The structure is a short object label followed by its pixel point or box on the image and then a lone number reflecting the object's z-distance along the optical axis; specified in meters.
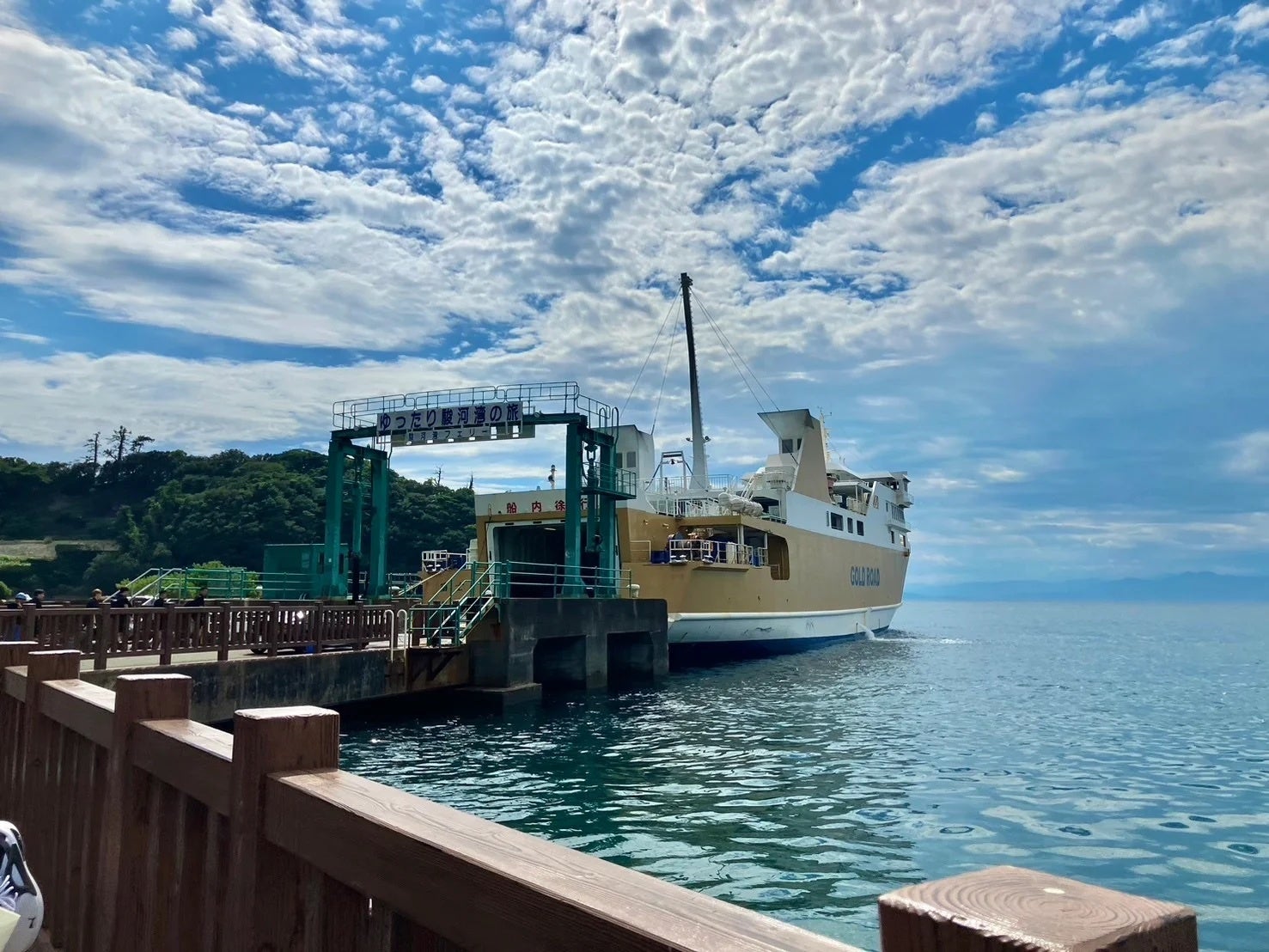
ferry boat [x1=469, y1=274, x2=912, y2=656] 29.17
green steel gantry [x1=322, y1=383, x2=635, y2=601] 25.23
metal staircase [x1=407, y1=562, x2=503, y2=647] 19.25
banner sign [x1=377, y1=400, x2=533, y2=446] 24.69
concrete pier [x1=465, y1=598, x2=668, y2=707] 19.31
